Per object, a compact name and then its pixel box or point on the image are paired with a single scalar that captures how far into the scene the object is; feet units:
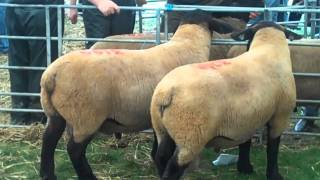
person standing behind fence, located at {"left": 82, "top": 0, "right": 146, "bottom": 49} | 19.54
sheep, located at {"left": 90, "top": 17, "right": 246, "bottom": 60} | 18.16
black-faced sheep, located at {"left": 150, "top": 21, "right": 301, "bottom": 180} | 12.94
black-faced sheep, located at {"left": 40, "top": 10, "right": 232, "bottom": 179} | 14.32
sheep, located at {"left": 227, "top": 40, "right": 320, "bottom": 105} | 18.16
